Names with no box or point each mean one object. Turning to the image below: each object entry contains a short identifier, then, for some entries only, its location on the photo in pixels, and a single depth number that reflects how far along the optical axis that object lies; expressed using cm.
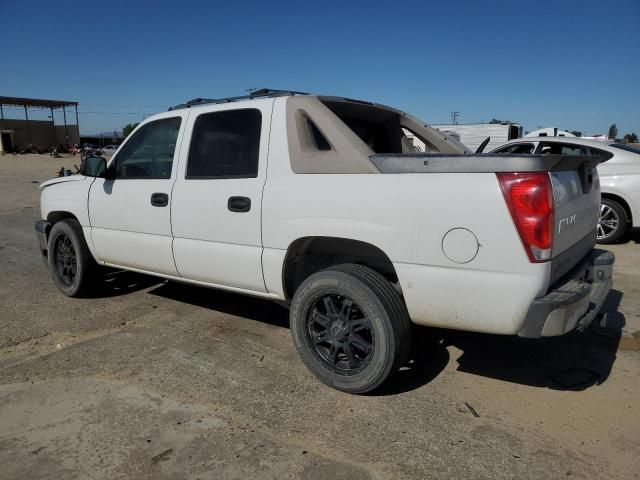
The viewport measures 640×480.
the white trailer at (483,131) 2817
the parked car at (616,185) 738
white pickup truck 262
